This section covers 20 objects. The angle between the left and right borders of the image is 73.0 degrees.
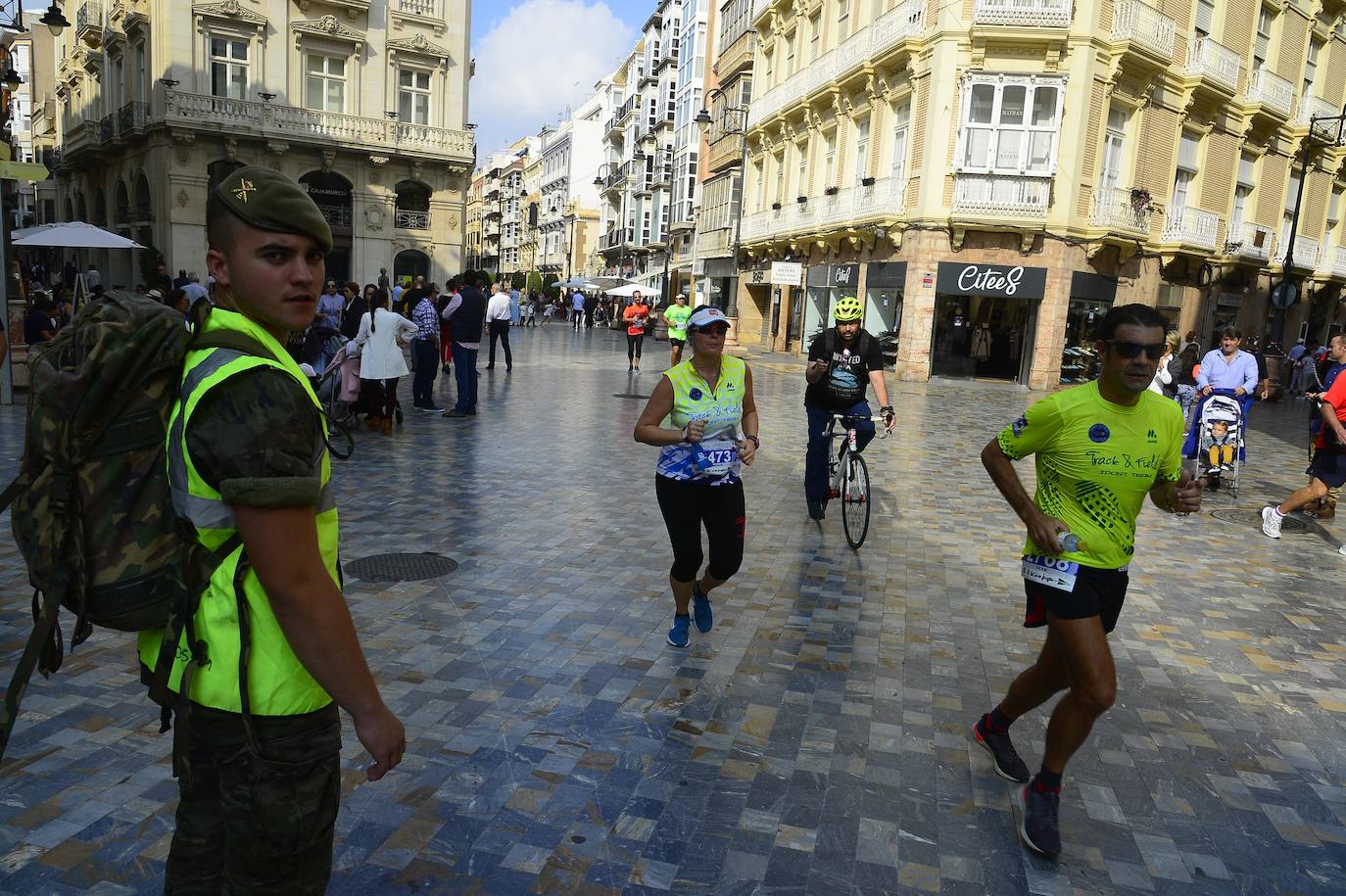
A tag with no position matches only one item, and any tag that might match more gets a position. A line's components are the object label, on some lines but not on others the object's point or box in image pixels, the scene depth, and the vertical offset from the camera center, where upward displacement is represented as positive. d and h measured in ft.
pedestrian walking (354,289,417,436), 36.17 -2.48
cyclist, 24.61 -1.31
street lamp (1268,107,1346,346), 76.88 +5.49
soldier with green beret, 5.39 -1.79
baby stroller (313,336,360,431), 35.76 -3.72
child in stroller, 34.47 -3.72
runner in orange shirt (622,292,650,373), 67.65 -1.28
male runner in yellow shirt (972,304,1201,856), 10.42 -1.94
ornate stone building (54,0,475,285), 105.50 +20.24
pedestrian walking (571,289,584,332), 137.28 -0.20
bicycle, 23.47 -4.32
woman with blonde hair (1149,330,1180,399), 35.96 -1.27
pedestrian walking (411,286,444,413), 42.65 -2.74
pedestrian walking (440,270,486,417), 42.24 -1.58
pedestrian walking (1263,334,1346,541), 26.86 -3.19
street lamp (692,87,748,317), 113.50 +21.47
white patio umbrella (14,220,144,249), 56.95 +2.18
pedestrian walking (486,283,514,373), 57.93 -0.88
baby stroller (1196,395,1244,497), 34.55 -3.40
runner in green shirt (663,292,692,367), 64.69 -0.61
